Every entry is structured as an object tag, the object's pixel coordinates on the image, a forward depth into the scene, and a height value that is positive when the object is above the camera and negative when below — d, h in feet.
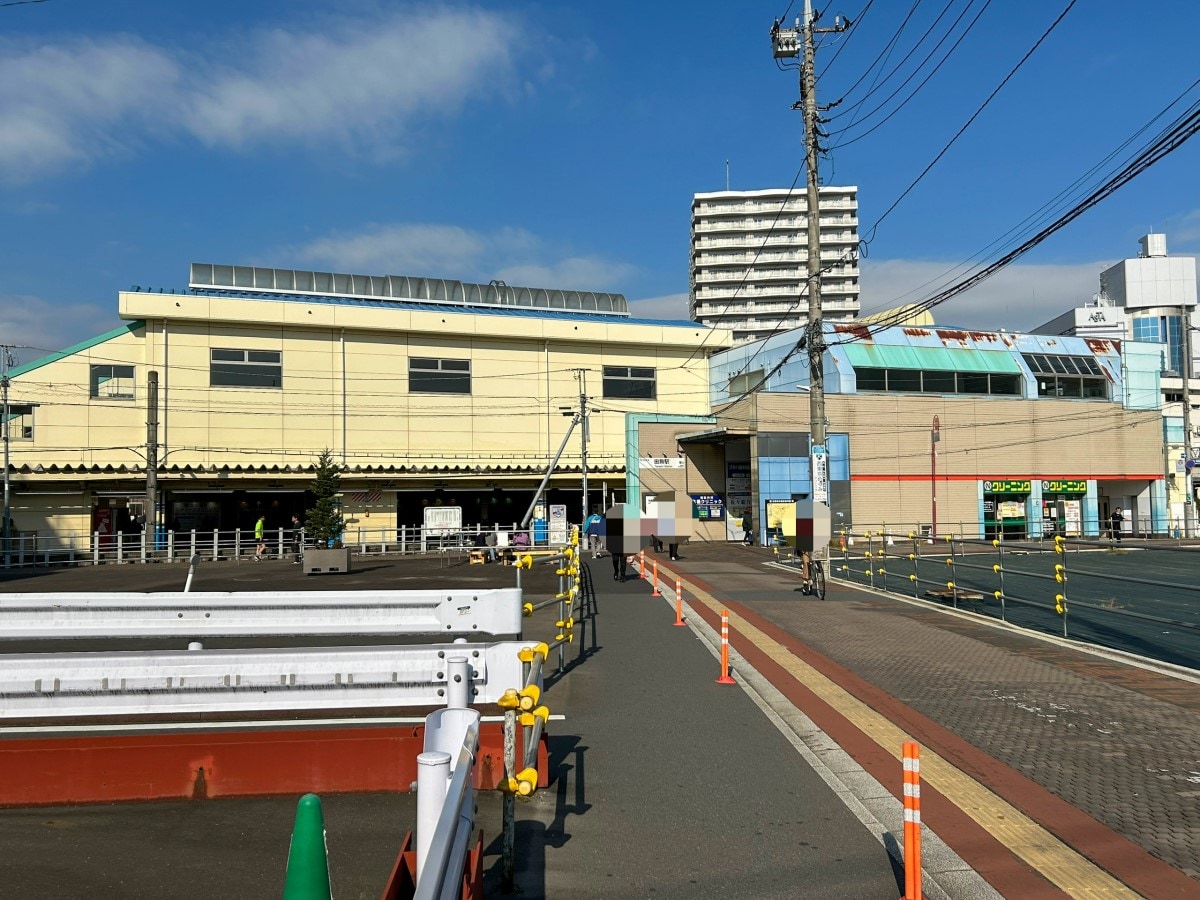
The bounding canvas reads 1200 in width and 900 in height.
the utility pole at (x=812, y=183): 79.20 +29.11
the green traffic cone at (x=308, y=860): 7.01 -2.81
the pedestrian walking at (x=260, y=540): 128.36 -5.53
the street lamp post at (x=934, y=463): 137.81 +5.41
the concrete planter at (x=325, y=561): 99.86 -6.59
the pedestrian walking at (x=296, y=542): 132.82 -6.08
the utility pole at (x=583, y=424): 141.33 +12.40
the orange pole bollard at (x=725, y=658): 33.91 -6.11
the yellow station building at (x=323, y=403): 135.74 +16.37
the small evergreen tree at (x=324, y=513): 121.08 -1.65
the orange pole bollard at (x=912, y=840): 14.53 -5.54
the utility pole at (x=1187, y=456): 161.99 +7.45
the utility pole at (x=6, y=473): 118.93 +4.19
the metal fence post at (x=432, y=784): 10.22 -3.22
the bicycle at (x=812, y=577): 64.69 -5.74
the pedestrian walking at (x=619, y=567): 80.64 -6.07
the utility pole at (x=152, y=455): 124.77 +6.59
